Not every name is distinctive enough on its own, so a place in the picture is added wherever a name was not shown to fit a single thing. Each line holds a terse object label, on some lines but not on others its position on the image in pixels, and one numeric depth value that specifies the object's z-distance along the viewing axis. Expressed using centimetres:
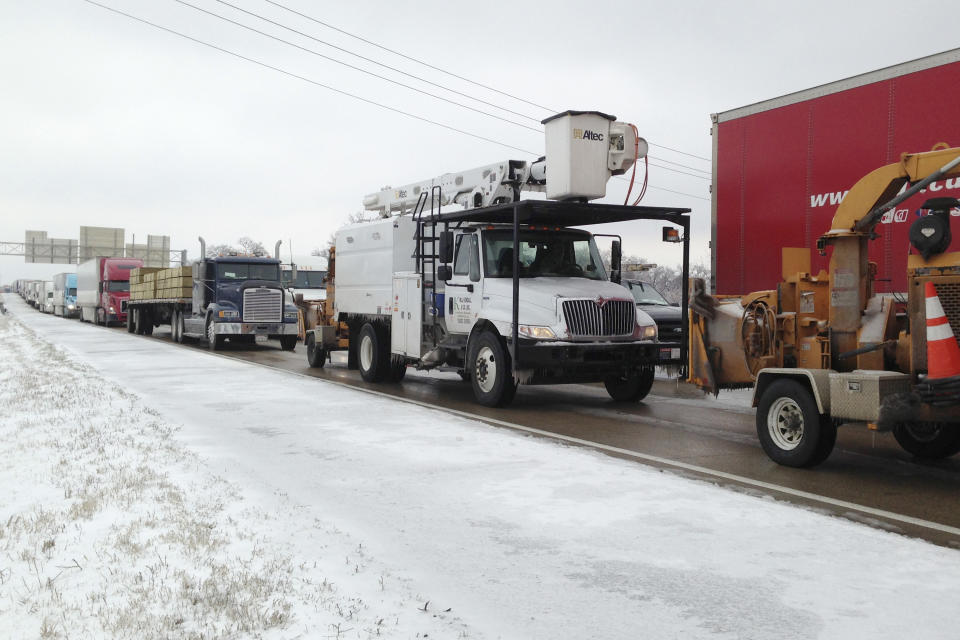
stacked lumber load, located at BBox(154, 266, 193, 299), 2666
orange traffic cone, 656
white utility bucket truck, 1098
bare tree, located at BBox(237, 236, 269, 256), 10065
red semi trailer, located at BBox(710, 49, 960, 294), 918
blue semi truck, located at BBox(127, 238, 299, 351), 2373
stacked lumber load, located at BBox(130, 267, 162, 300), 3103
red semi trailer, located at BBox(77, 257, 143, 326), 4019
